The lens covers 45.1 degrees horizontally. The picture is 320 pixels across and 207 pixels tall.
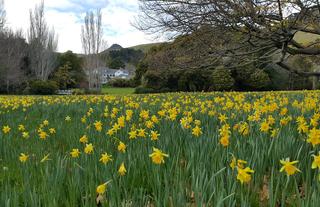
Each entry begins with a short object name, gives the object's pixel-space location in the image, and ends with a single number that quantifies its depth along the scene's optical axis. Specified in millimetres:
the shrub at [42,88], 32678
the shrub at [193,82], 31719
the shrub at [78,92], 30077
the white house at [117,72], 109312
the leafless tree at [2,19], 28016
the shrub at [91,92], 31503
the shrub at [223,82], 29742
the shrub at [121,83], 54344
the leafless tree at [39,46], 42406
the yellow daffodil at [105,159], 2388
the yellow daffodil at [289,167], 1682
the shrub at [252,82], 31578
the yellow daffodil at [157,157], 1999
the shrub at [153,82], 32875
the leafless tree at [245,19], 4688
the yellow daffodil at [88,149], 2721
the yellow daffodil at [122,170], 2058
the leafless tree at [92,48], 40031
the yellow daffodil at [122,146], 2680
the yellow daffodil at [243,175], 1690
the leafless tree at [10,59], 33053
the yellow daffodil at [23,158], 2743
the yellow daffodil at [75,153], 2796
